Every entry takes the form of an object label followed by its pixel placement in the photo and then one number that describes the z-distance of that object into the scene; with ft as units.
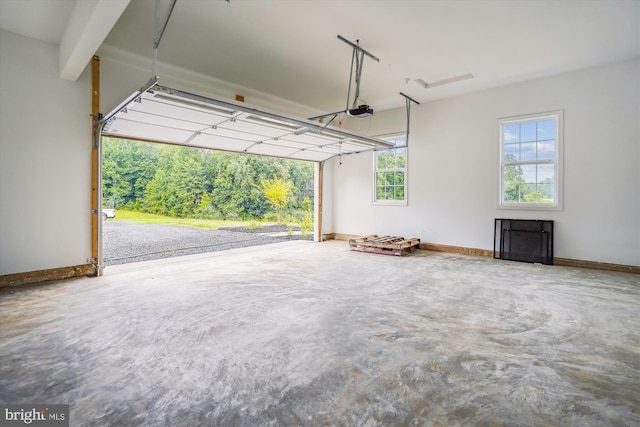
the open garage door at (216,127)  13.41
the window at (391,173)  26.43
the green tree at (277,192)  42.93
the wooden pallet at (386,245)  22.44
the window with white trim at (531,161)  19.81
